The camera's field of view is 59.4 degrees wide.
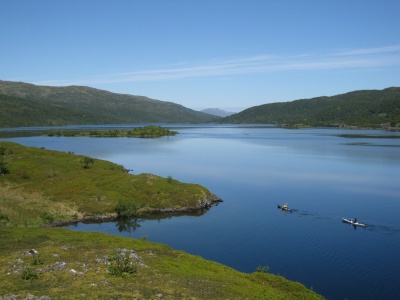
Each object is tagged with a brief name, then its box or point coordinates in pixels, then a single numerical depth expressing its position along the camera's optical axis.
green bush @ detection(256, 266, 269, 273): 46.52
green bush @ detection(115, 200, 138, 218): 80.23
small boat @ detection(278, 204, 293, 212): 82.43
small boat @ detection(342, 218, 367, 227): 70.38
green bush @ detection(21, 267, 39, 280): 31.41
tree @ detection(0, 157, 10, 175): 100.25
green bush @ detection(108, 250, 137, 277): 33.94
